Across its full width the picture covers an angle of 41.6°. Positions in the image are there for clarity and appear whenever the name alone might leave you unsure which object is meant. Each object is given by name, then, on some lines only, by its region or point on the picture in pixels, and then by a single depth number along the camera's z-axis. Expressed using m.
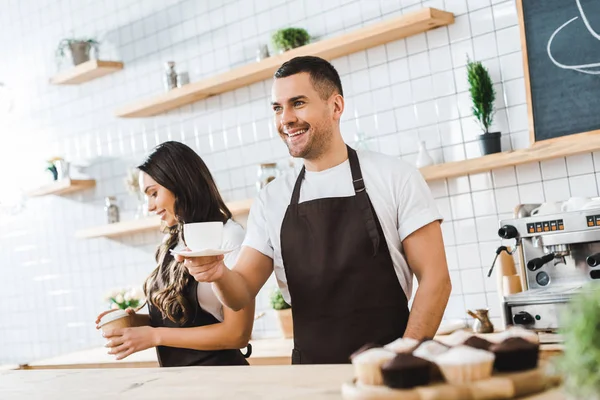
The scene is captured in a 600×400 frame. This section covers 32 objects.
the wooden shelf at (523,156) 3.09
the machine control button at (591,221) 2.83
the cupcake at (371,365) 1.24
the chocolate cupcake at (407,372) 1.18
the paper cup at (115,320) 2.53
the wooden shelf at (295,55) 3.51
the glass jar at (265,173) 4.15
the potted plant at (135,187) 4.86
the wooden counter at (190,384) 1.56
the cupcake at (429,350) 1.24
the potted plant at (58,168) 5.38
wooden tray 1.16
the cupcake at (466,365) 1.17
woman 2.56
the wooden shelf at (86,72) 4.97
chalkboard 3.17
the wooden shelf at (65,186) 5.27
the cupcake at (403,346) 1.31
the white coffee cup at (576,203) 2.95
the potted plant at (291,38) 3.93
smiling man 2.31
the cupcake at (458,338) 1.31
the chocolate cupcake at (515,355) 1.22
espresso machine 2.81
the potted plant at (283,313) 3.92
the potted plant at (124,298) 4.02
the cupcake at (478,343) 1.27
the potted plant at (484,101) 3.37
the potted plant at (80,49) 5.19
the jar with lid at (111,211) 5.07
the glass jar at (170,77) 4.59
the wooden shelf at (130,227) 4.17
